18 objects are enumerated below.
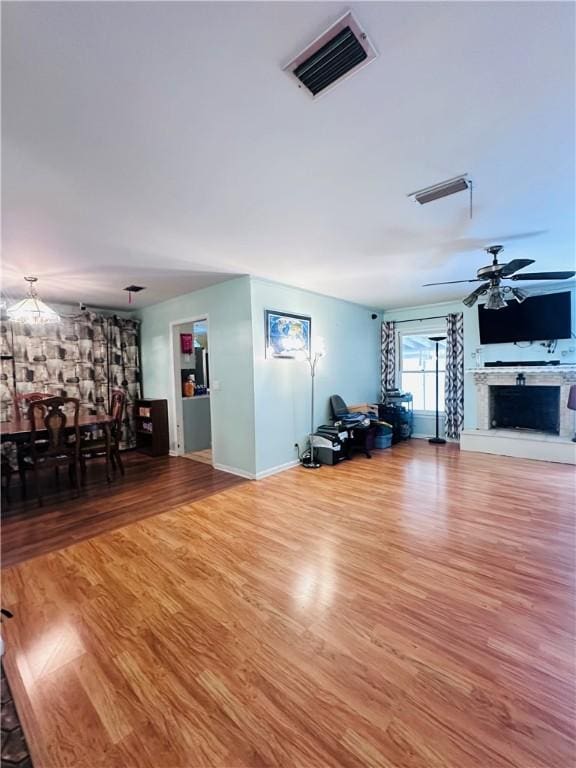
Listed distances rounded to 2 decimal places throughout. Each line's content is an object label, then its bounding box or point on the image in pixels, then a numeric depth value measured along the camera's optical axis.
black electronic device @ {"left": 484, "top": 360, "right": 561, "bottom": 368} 5.16
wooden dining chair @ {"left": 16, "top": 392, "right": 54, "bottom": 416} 4.48
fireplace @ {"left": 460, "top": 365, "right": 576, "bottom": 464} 4.96
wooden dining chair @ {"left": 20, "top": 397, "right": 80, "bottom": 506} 3.19
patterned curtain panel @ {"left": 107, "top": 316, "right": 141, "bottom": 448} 5.79
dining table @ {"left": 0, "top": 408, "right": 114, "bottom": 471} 2.31
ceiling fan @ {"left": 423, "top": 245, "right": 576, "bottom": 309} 2.98
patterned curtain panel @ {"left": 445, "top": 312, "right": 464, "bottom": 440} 6.04
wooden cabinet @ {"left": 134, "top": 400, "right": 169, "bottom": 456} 5.55
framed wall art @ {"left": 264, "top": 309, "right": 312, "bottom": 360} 4.36
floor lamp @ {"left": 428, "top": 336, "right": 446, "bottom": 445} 5.95
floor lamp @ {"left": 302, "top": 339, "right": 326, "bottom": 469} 5.05
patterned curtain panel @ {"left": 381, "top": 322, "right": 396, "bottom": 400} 6.93
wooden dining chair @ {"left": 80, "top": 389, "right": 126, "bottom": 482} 4.02
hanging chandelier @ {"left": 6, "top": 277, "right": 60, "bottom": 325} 3.69
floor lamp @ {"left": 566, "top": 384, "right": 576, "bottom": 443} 4.65
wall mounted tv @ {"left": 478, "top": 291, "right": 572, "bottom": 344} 5.03
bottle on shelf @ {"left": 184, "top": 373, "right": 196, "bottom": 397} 5.78
